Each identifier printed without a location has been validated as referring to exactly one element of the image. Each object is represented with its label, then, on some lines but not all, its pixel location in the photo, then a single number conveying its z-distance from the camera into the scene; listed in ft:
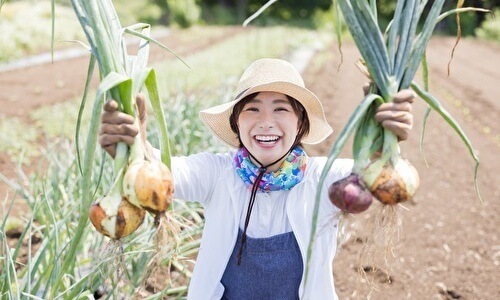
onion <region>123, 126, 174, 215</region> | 3.88
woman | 5.88
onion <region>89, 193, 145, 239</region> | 3.95
